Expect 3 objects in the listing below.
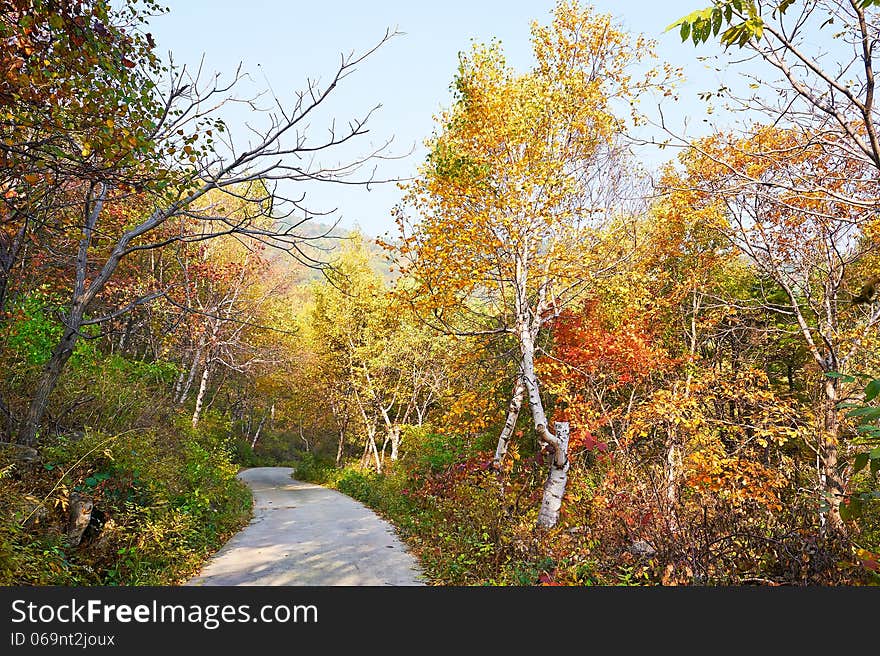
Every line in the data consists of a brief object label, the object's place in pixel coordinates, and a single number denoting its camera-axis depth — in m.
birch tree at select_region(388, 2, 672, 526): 9.25
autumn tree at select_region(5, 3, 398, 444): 4.62
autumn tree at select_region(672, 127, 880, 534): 9.01
